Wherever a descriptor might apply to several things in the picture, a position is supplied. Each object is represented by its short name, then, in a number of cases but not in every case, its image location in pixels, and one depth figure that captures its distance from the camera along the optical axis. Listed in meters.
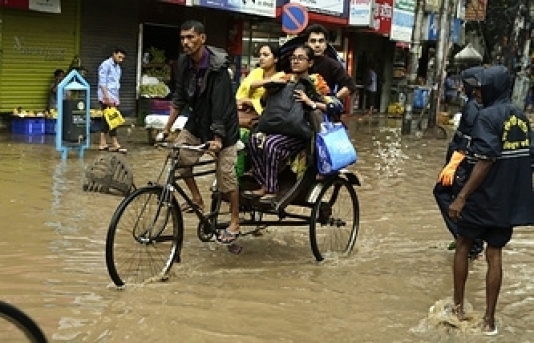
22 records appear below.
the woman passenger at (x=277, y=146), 6.23
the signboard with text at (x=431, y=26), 28.66
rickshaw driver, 5.78
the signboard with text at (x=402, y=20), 25.69
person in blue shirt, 12.02
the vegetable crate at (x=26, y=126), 13.73
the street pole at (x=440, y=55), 20.47
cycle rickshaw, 5.37
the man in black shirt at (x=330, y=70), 6.89
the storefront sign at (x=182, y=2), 15.66
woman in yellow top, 6.56
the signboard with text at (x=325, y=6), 20.83
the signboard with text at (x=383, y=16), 24.25
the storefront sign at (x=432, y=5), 28.16
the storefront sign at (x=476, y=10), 30.99
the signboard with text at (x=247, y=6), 16.77
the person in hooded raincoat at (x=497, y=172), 4.73
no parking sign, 15.41
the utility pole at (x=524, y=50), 27.36
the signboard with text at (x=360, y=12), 23.19
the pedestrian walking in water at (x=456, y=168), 6.06
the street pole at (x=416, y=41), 19.48
